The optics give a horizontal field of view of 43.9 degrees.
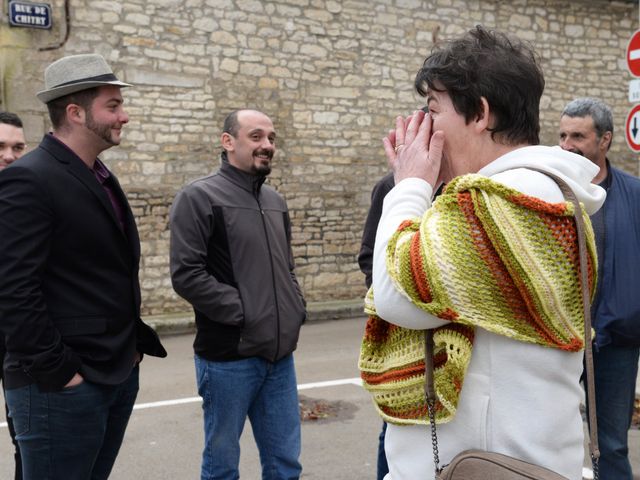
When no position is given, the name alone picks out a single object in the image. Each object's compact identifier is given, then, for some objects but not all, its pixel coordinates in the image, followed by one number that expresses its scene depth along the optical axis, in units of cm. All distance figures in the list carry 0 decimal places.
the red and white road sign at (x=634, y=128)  772
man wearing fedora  264
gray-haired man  361
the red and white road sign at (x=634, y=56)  741
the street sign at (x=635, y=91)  753
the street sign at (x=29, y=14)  965
